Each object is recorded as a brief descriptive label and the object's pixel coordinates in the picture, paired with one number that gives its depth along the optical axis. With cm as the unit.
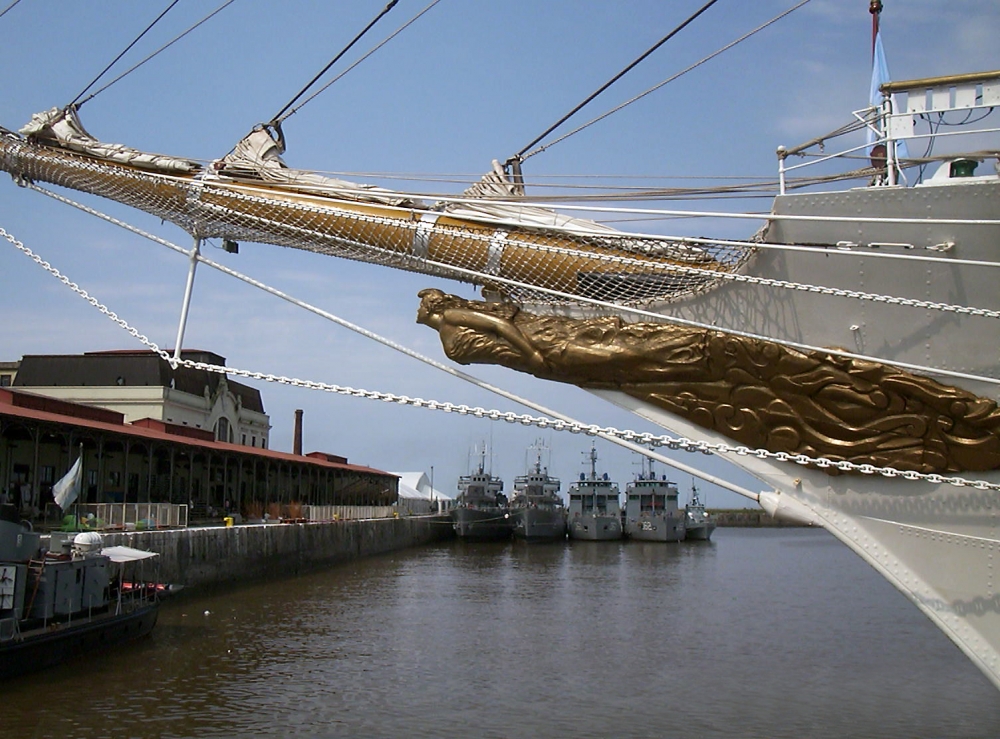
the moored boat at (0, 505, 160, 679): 1220
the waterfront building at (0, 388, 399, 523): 2177
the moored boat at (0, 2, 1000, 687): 579
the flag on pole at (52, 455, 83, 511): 1669
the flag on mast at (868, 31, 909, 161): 817
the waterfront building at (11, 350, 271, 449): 3556
